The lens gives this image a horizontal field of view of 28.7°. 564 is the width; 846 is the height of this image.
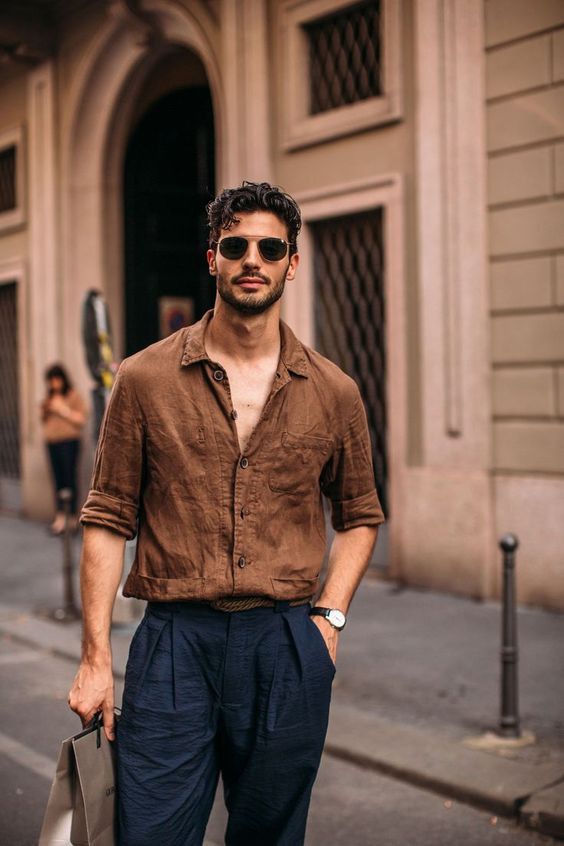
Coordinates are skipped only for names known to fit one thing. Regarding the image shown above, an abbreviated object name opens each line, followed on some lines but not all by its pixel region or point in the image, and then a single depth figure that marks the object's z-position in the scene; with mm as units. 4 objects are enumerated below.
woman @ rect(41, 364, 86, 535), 13070
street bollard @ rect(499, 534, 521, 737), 5305
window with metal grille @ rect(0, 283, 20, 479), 15898
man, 2570
